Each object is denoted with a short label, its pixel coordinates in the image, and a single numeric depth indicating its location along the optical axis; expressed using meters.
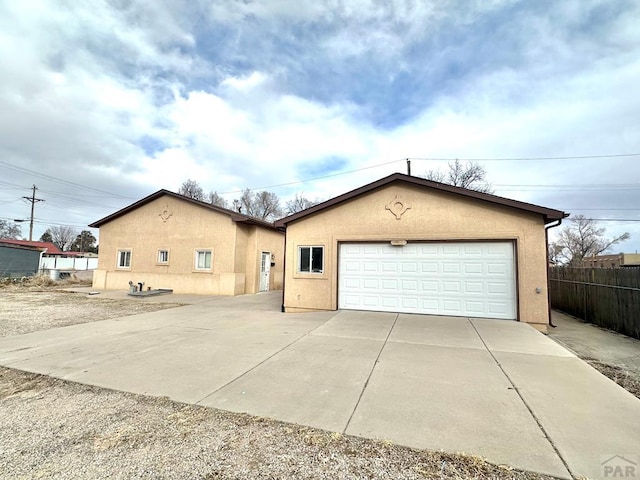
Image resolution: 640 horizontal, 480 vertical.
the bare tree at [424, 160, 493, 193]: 31.17
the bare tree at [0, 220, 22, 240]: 60.78
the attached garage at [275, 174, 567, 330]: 8.84
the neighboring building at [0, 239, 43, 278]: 24.09
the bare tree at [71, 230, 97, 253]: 72.88
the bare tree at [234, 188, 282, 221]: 46.88
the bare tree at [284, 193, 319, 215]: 47.31
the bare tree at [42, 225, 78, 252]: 73.62
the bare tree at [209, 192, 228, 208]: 46.41
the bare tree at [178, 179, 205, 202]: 42.97
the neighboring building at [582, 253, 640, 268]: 33.05
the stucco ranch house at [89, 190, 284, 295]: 16.14
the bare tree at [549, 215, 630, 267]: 38.22
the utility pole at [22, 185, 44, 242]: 39.97
